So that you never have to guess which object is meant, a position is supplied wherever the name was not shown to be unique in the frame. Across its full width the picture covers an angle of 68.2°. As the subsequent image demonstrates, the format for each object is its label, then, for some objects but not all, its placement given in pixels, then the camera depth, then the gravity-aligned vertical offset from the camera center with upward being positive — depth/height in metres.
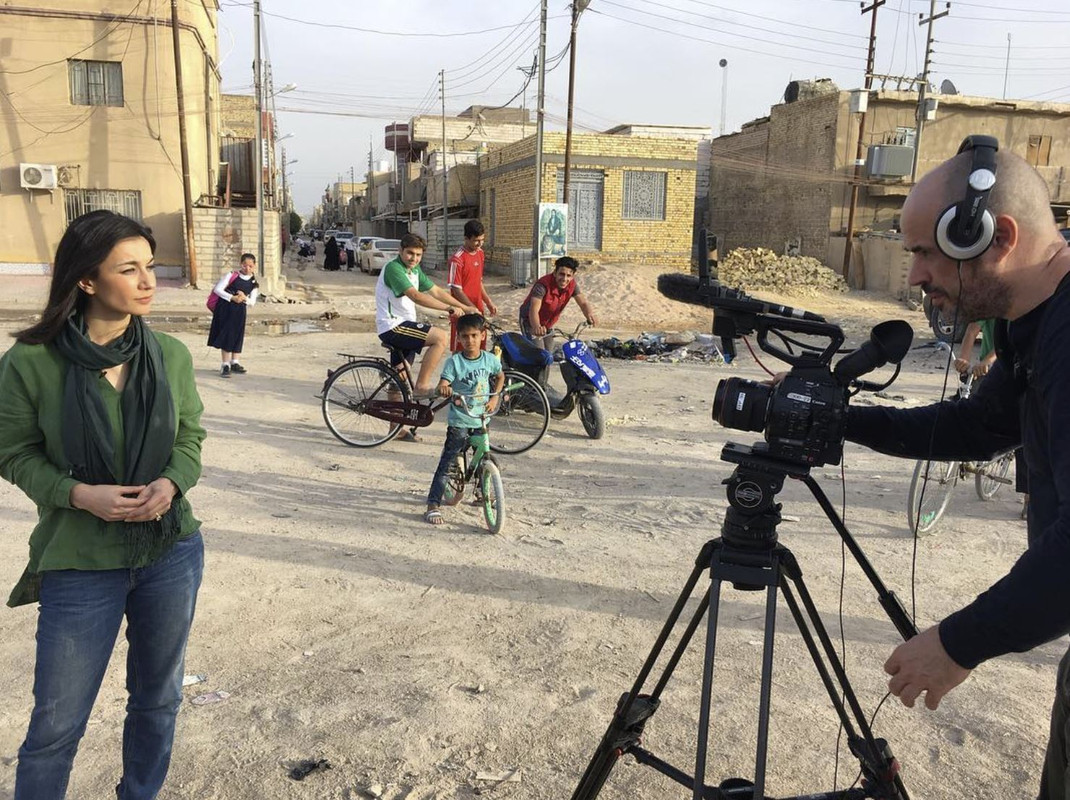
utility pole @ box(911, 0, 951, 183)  25.36 +6.05
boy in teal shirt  5.47 -0.83
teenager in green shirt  7.13 -0.34
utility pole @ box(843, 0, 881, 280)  25.78 +3.31
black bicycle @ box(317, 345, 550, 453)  7.19 -1.26
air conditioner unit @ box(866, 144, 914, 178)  25.62 +3.96
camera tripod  1.92 -0.85
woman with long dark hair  2.13 -0.61
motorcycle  7.76 -0.97
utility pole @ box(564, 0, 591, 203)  23.39 +5.40
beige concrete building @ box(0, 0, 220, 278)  20.42 +3.59
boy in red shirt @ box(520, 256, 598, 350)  8.41 -0.31
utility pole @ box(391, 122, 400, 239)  51.22 +4.80
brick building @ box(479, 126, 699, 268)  25.91 +2.68
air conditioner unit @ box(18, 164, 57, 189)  20.30 +2.03
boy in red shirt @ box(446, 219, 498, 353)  8.30 +0.01
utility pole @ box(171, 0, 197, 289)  20.30 +2.76
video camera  1.86 -0.27
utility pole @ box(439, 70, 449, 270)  33.88 +2.40
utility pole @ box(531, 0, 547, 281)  22.09 +4.00
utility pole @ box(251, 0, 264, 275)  23.83 +5.34
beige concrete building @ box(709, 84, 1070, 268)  26.75 +4.78
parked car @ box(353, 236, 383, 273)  33.53 +0.71
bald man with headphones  1.39 -0.10
